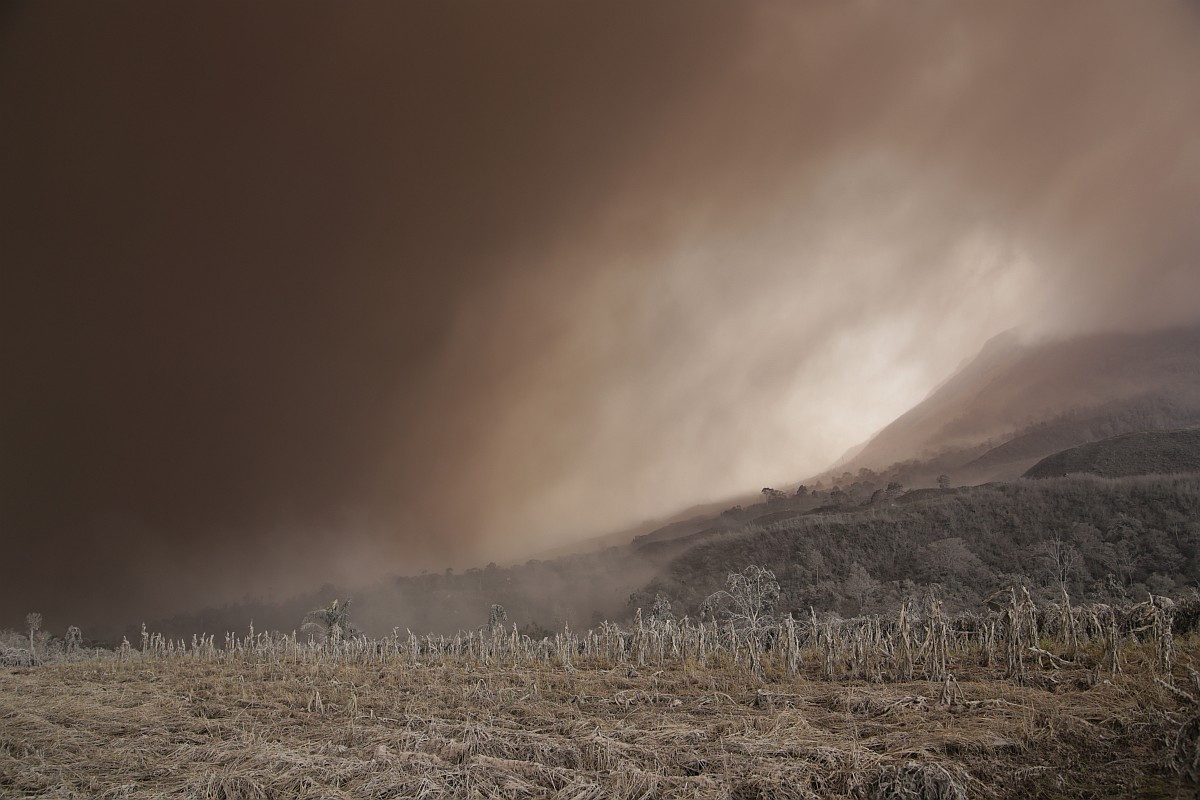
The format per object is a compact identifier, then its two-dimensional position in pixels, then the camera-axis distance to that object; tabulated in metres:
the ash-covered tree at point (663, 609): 58.48
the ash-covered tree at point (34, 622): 78.56
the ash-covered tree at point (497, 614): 71.60
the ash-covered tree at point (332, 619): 50.43
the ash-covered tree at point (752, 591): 52.03
